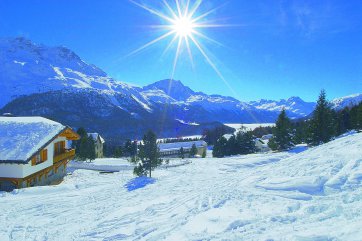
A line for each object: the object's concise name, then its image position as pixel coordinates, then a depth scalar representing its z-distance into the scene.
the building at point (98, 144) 80.31
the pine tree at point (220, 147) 75.94
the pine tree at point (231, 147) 73.76
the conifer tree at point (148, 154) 29.78
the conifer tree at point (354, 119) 46.33
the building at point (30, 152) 23.97
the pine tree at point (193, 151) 100.61
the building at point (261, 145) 101.70
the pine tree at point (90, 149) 52.62
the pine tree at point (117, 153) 88.62
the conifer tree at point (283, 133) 52.97
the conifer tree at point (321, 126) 43.72
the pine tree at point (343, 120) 68.75
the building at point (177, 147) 123.25
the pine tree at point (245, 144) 72.75
